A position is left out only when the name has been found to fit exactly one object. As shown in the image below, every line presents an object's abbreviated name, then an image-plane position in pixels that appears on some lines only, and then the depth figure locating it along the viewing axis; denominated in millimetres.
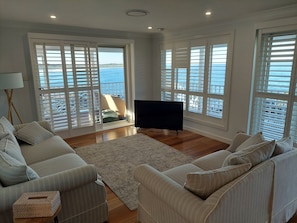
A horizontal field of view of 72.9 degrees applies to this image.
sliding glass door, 5574
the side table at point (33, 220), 1196
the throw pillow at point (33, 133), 2768
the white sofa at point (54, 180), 1536
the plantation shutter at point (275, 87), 2969
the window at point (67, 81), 3967
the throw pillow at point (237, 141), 2513
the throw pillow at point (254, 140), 2037
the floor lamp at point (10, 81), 3199
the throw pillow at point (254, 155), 1584
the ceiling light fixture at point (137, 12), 2967
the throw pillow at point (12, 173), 1543
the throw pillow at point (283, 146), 1811
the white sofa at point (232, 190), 1303
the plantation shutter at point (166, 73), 5055
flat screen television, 4535
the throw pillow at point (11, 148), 1916
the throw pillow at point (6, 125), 2601
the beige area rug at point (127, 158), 2626
